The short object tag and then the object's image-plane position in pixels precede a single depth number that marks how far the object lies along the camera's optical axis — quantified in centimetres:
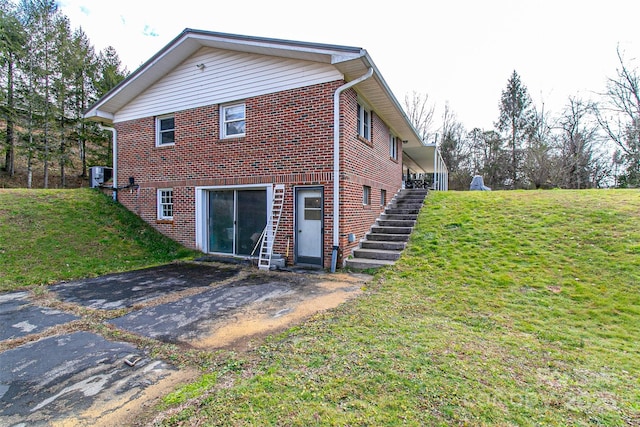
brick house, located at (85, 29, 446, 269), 753
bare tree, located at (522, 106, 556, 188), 2284
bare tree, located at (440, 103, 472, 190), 3070
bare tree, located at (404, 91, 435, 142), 3127
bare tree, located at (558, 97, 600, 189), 2205
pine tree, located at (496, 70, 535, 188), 2812
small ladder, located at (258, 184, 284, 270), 801
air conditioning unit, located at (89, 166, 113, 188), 1251
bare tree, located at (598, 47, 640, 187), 2052
